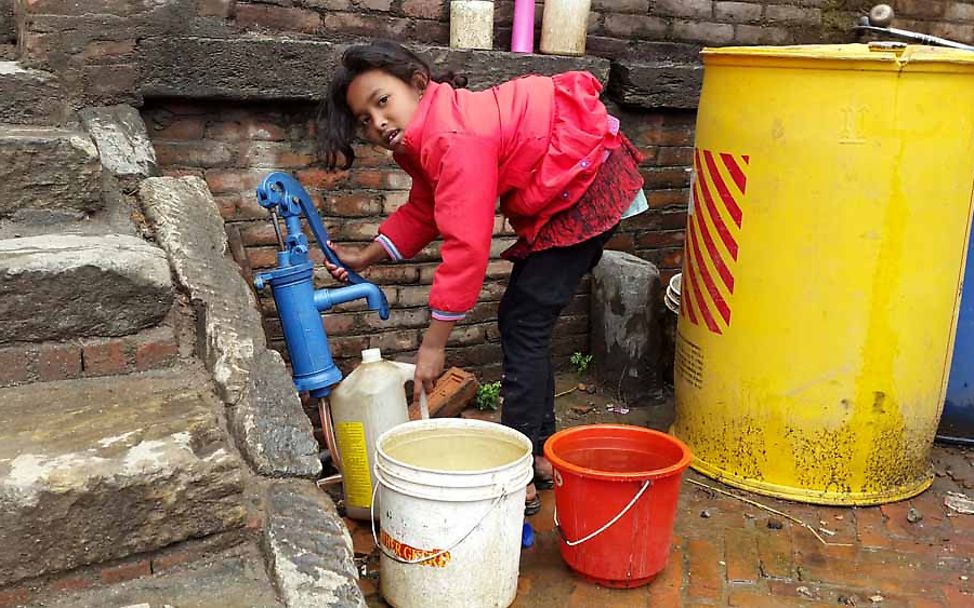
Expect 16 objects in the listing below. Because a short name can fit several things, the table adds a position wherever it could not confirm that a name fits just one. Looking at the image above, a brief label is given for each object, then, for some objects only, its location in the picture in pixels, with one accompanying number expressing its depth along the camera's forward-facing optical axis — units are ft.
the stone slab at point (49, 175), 7.54
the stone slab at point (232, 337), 6.23
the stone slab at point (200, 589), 5.34
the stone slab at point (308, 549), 5.33
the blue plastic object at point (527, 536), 9.05
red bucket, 7.97
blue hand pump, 8.84
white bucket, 7.22
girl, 8.29
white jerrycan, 8.97
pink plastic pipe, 11.83
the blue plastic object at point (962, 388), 11.55
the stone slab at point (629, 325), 12.60
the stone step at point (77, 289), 6.62
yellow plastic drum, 9.26
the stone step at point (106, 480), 5.26
